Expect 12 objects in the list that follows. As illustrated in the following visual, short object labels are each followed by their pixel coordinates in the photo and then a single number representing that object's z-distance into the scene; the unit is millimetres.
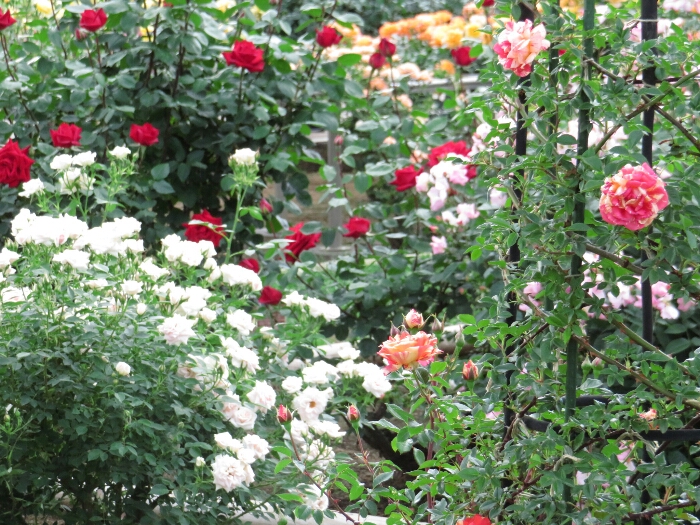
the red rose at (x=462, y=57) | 6625
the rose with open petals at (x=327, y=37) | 5812
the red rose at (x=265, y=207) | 6109
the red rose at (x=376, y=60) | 6527
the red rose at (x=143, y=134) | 5367
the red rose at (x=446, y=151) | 5641
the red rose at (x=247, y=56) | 5598
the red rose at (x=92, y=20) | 5566
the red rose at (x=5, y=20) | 5656
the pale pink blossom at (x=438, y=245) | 5515
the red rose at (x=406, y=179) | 5586
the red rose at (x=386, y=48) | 6516
